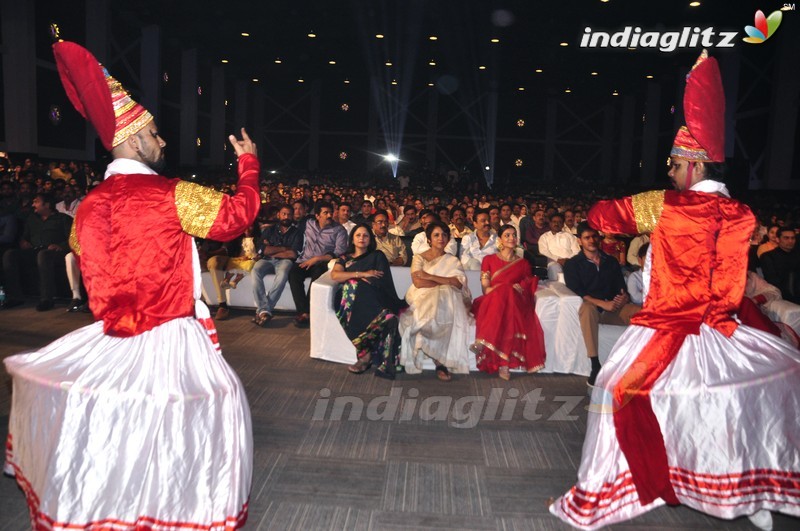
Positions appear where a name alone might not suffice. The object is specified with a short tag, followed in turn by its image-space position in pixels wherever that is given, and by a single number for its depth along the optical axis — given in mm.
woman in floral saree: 4793
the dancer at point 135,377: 2039
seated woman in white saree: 4785
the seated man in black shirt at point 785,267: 5453
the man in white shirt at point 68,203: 8484
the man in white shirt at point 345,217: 7590
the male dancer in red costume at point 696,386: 2410
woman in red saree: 4801
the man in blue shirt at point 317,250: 6566
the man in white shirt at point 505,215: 9245
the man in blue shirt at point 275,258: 6535
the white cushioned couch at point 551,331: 4867
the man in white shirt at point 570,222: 8609
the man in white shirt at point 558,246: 6727
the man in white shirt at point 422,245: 6328
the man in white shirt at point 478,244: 6199
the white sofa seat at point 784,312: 4367
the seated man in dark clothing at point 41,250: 6820
